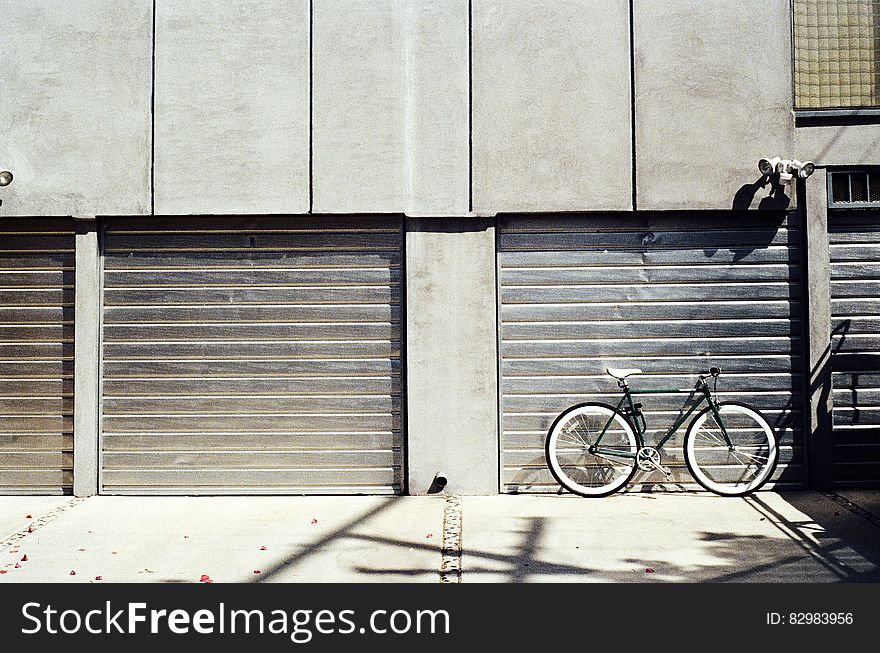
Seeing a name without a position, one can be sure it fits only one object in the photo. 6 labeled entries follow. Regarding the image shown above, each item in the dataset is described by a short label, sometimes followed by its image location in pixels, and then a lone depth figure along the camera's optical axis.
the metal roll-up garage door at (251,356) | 8.52
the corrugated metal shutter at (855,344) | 8.49
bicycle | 8.18
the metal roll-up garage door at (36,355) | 8.58
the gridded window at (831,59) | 8.63
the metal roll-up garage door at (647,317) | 8.52
